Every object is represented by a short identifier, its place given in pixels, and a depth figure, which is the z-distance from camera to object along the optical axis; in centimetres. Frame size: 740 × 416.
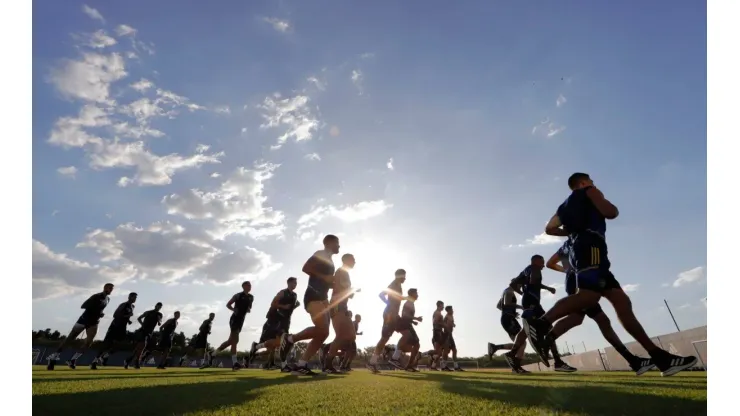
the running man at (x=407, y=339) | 1155
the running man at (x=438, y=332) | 1425
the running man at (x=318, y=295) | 725
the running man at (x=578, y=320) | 526
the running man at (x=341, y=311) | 741
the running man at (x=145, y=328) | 1406
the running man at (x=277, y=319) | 1152
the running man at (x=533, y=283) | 880
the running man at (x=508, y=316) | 991
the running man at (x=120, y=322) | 1283
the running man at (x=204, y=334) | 1697
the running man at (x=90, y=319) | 1060
